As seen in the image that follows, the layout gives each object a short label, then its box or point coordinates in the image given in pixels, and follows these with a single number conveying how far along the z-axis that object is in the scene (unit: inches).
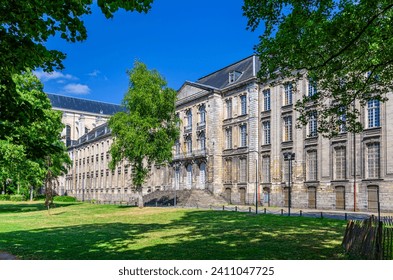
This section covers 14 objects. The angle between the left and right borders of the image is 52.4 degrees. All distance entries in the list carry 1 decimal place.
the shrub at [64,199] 3027.6
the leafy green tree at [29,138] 392.2
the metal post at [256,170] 1802.4
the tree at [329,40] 550.0
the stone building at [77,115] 4205.2
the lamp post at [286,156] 1284.2
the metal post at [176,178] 2398.4
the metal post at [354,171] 1470.2
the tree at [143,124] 1598.2
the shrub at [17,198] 2940.5
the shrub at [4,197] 3128.4
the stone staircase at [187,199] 1943.9
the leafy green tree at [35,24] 335.6
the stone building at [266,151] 1450.5
